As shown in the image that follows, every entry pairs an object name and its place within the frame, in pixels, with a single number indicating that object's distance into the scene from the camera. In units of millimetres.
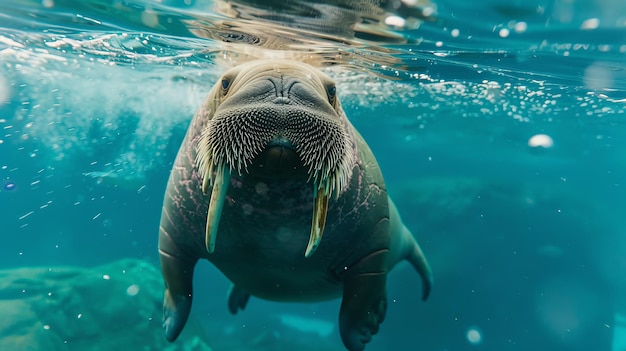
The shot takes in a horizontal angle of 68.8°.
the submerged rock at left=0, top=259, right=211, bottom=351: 8852
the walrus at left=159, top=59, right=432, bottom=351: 2506
